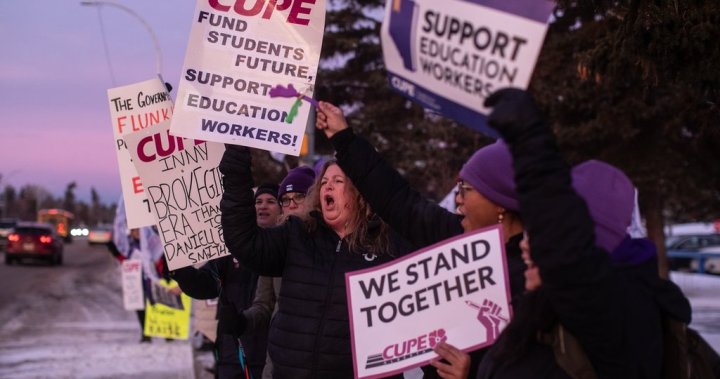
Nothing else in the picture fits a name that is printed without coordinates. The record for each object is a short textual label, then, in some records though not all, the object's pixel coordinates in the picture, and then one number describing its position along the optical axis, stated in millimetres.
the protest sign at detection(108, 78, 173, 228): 5371
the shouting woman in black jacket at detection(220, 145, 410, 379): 3801
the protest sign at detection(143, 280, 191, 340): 11211
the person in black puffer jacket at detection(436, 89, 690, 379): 2037
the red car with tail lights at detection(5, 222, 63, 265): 37750
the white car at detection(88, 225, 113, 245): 66231
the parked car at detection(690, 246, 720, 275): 33000
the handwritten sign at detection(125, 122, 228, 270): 4941
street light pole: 24609
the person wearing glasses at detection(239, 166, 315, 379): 5000
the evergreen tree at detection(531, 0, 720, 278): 17812
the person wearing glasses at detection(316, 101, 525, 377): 3094
